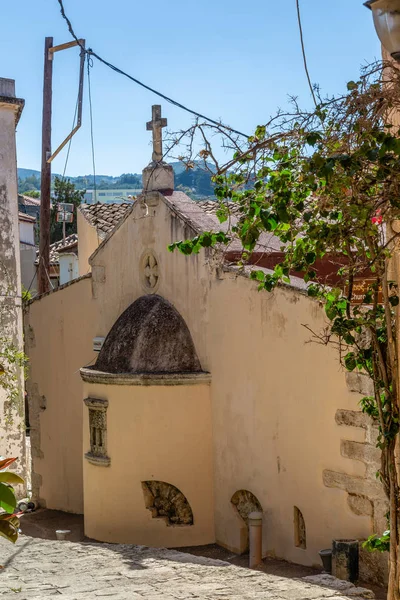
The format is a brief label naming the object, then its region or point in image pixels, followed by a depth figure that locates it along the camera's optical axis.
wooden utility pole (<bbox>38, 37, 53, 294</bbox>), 19.89
